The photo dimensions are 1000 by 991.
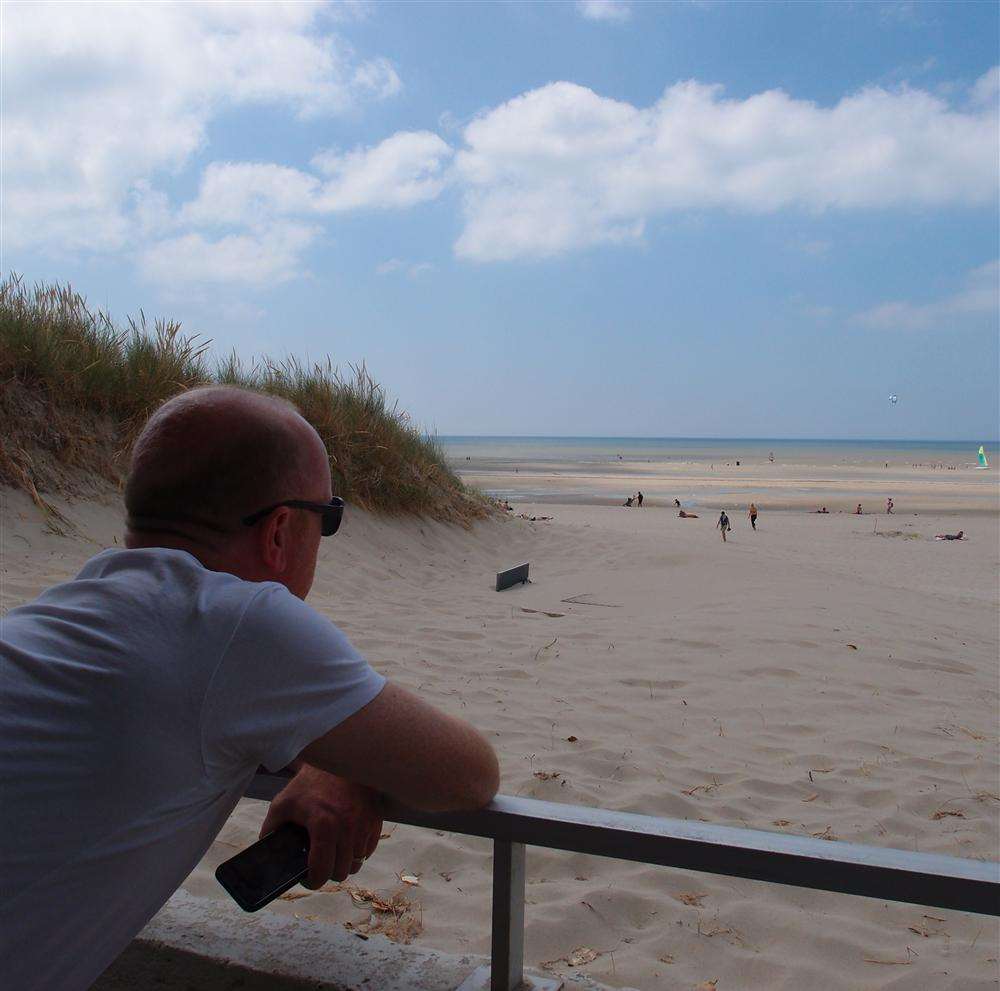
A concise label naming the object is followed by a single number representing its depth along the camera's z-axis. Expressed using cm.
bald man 111
